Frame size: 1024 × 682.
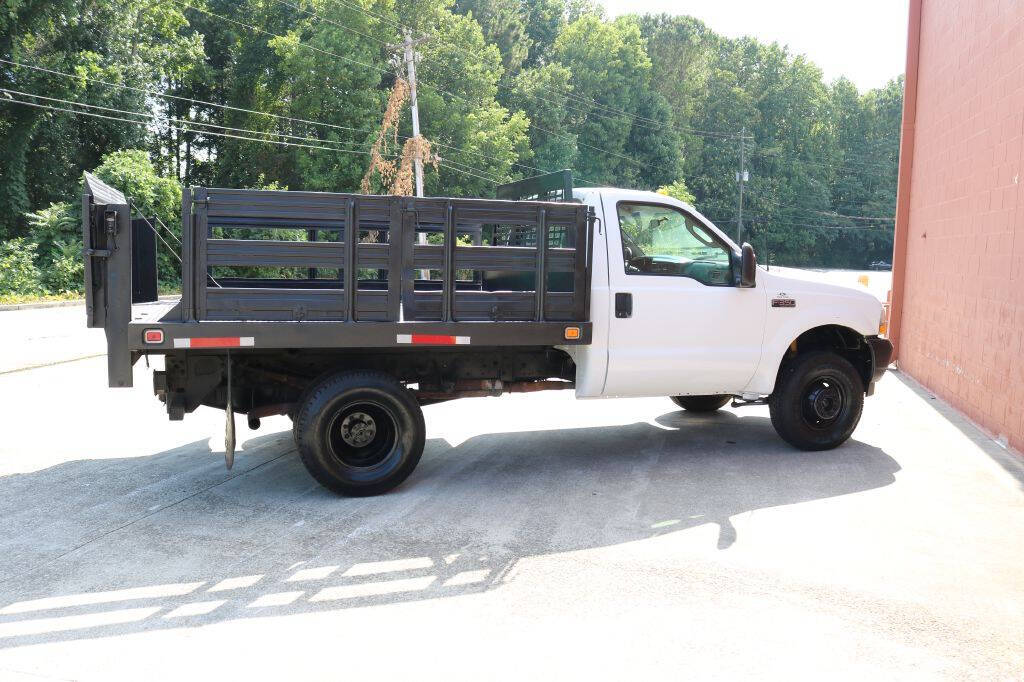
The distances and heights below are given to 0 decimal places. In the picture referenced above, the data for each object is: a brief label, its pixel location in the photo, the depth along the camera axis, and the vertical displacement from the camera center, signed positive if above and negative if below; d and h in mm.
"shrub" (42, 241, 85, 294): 28438 -558
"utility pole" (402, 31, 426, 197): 32000 +6916
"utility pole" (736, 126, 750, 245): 65988 +7685
